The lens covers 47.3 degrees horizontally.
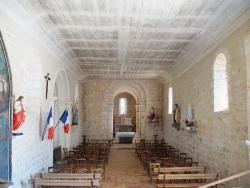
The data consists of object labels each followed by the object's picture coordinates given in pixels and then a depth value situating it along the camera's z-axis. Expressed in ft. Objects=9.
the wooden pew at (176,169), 25.80
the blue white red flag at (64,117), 34.42
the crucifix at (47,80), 28.64
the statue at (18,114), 19.71
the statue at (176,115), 44.01
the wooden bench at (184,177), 22.98
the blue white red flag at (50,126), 28.17
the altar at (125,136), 65.31
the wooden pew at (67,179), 21.13
